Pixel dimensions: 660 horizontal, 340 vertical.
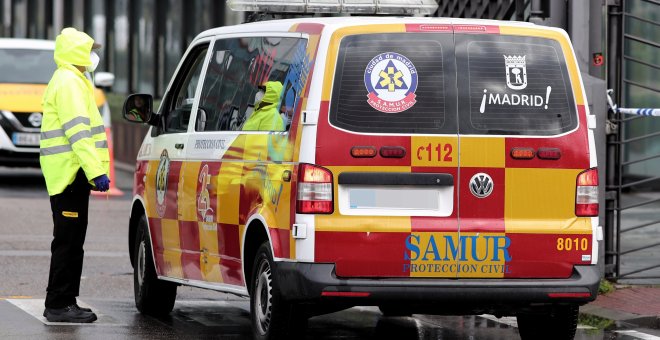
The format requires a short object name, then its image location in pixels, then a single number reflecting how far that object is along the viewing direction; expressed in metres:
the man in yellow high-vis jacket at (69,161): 15.29
